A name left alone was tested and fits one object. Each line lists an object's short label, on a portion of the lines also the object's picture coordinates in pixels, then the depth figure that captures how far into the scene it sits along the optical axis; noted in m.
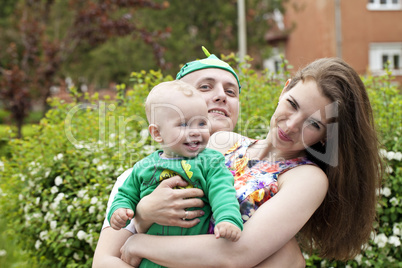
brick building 17.44
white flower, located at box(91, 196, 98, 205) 2.94
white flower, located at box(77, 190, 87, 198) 3.10
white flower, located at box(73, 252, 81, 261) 3.16
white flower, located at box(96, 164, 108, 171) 3.12
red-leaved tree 8.74
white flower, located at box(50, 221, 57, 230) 3.09
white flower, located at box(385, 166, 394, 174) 2.84
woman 1.73
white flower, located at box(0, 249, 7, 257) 4.57
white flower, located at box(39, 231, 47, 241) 3.16
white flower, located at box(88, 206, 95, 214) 3.00
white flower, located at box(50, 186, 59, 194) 3.23
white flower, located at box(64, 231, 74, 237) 3.06
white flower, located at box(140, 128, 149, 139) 3.54
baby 1.80
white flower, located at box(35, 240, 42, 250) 3.27
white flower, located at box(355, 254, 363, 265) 2.99
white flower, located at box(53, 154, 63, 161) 3.34
